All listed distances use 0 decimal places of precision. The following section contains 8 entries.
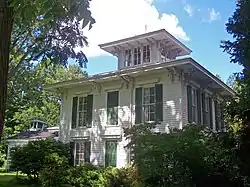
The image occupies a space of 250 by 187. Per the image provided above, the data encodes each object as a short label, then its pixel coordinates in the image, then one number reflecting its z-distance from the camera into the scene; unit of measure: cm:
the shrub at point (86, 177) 1405
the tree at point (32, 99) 2558
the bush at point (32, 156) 1591
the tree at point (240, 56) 722
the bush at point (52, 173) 1425
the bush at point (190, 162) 720
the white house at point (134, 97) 1656
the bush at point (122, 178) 1318
